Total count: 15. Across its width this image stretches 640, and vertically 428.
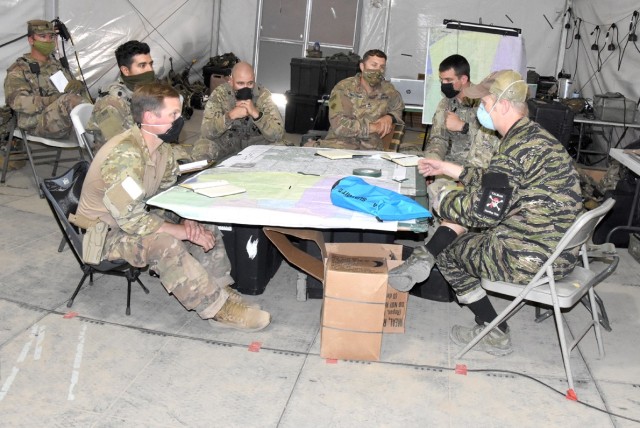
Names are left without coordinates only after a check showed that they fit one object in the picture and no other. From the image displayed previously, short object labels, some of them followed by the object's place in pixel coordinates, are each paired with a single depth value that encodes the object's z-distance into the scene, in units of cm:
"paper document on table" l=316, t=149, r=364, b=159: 484
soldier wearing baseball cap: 331
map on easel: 711
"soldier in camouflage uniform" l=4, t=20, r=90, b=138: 613
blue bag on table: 346
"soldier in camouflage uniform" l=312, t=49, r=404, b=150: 599
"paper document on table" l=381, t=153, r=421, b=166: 469
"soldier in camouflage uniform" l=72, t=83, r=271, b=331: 360
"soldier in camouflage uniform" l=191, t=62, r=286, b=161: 543
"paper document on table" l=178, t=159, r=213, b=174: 424
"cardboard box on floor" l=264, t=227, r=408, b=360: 346
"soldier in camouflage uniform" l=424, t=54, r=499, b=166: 531
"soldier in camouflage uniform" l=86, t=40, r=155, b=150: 491
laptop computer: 787
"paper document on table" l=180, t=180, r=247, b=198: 368
